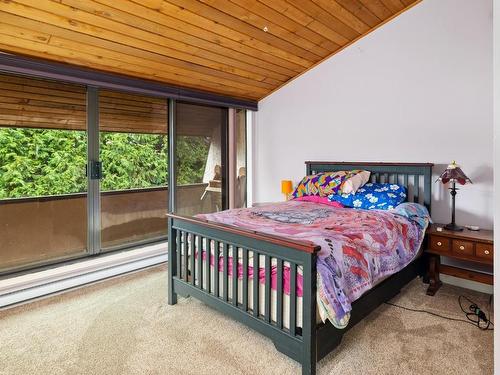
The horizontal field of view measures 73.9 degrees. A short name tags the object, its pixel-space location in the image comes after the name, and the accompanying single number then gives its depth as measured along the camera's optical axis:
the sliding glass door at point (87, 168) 2.87
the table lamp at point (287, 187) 4.25
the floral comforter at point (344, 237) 1.76
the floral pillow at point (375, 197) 3.07
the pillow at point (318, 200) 3.33
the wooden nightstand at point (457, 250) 2.56
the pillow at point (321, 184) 3.43
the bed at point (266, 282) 1.72
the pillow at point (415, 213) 2.85
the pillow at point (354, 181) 3.30
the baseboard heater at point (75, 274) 2.70
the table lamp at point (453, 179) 2.75
